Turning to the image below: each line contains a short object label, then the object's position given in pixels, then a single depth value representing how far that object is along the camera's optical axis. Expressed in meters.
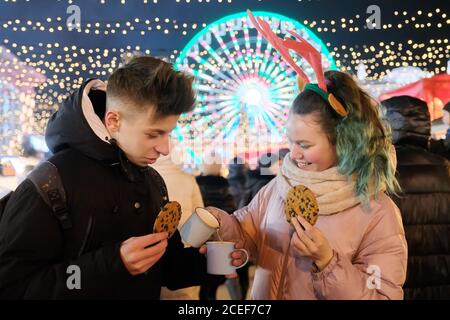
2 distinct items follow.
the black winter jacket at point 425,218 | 1.88
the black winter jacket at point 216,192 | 3.38
